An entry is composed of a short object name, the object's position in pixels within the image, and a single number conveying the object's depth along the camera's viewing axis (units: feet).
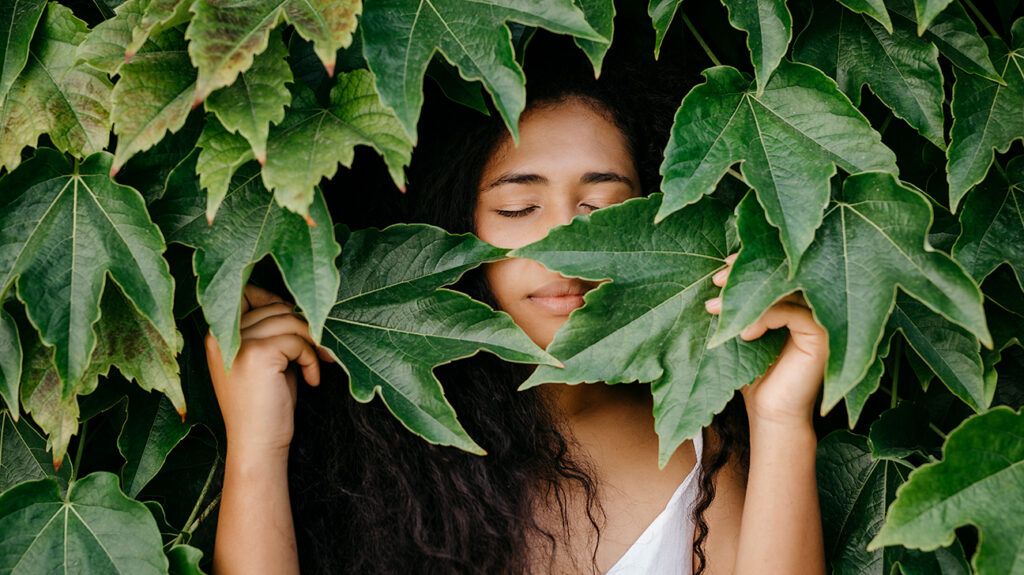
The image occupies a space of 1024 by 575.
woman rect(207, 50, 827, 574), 2.89
